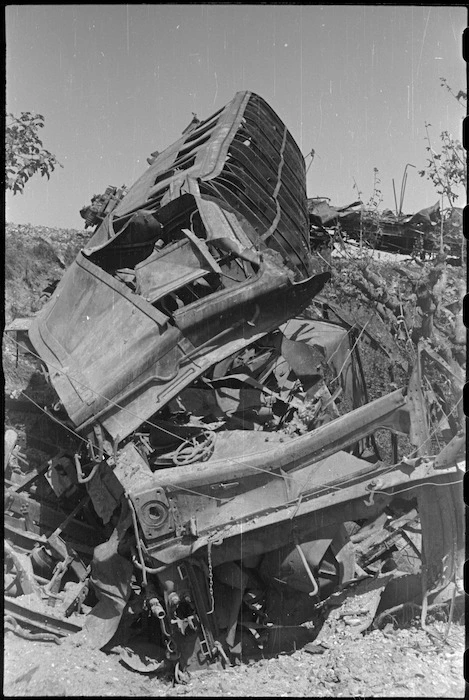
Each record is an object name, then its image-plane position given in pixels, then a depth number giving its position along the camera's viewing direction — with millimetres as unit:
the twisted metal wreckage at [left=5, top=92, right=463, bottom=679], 4836
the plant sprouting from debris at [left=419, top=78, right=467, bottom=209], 10500
